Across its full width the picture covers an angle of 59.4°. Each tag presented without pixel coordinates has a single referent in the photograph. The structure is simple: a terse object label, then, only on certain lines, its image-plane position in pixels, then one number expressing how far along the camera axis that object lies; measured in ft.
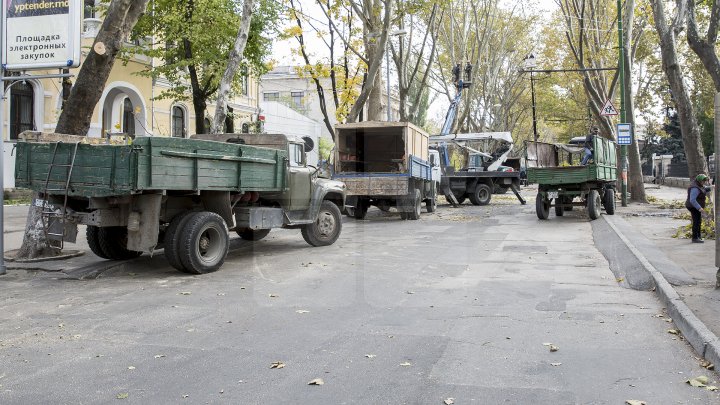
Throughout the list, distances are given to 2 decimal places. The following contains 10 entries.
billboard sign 29.58
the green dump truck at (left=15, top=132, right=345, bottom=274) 26.61
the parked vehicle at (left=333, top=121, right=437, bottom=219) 57.85
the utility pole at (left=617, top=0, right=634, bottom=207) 71.05
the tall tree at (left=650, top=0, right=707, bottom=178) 48.80
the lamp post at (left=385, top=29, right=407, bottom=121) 100.35
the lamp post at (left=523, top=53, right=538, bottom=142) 95.96
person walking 38.42
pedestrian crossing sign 70.64
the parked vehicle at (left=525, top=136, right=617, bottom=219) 56.90
